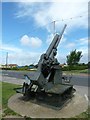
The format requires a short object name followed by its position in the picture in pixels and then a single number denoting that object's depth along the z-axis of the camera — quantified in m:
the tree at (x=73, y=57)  21.32
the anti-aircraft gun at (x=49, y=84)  3.80
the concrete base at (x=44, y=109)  3.36
